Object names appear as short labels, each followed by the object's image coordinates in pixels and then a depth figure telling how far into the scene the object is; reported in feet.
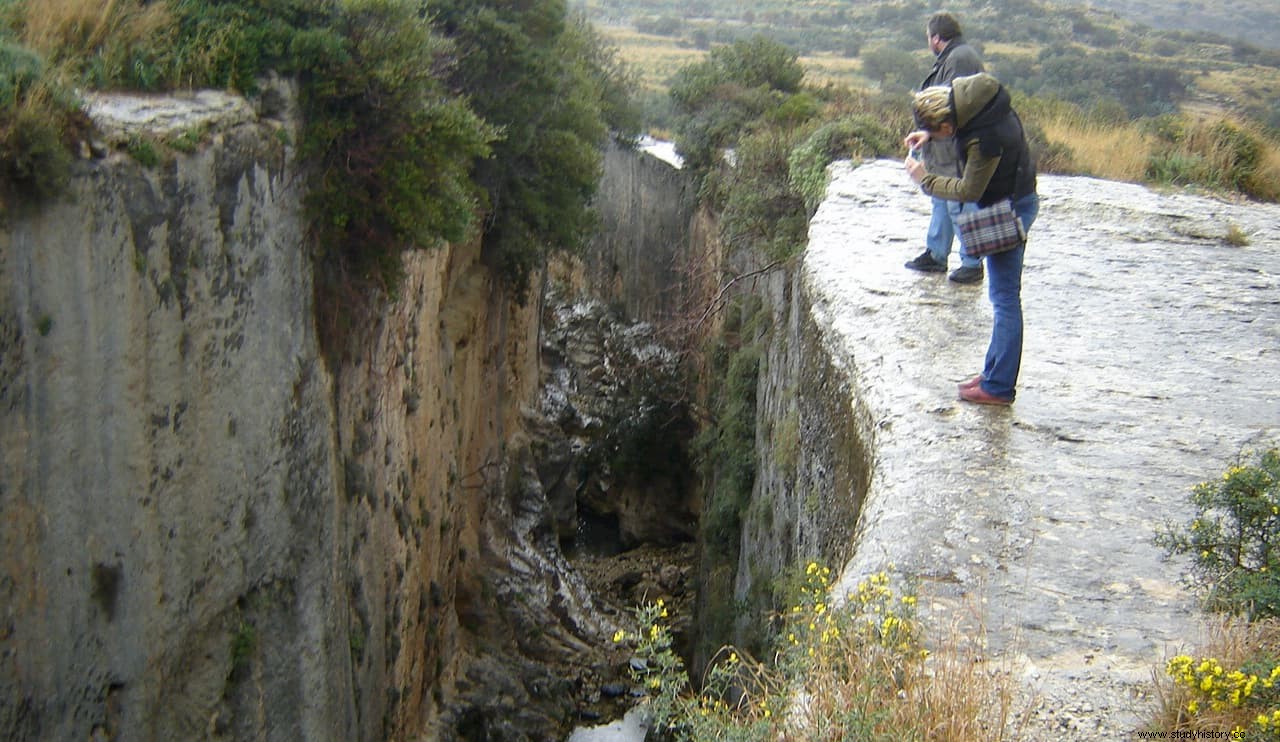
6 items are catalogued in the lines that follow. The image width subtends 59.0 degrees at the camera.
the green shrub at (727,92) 60.80
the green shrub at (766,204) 38.47
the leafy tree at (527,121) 40.40
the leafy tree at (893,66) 139.85
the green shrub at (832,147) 35.96
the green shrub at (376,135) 27.48
